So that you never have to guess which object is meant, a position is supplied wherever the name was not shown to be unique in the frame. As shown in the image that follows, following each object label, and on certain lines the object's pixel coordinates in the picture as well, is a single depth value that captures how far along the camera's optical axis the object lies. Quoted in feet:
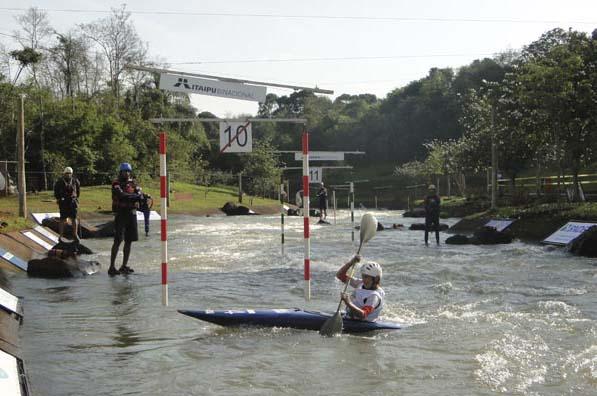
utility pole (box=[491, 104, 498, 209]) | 92.63
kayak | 23.49
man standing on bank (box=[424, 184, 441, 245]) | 63.00
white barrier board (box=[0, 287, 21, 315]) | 24.11
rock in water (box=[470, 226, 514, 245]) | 61.62
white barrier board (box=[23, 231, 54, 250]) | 49.57
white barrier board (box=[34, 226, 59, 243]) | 55.88
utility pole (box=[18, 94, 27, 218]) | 64.03
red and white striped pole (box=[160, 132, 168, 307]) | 24.69
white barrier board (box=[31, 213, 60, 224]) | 73.87
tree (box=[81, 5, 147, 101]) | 173.47
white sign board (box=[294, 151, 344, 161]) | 61.40
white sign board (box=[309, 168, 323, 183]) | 82.12
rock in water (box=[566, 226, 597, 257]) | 49.73
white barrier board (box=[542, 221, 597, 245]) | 57.31
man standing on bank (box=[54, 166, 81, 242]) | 43.70
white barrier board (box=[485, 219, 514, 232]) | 71.53
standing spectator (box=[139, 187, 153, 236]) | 65.85
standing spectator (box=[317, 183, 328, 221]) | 95.24
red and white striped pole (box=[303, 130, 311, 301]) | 25.32
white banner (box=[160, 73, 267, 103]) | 27.99
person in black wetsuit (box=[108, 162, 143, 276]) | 35.96
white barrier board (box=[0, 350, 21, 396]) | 14.47
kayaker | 24.14
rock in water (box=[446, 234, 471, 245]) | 62.54
